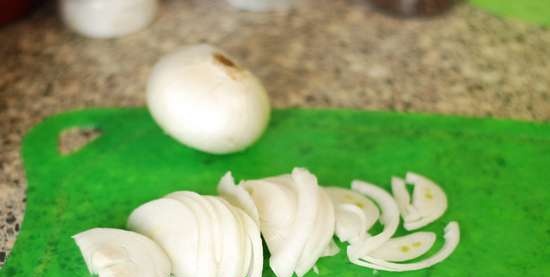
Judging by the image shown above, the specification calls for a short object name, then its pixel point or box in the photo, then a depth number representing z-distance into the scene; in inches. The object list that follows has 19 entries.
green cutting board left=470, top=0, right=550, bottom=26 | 34.5
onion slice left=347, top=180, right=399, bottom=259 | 26.0
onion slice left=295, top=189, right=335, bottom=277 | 25.5
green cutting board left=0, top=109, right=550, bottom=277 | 26.2
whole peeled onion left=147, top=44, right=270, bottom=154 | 27.5
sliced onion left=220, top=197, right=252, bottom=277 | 24.9
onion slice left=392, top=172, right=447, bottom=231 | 26.9
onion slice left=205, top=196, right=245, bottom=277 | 24.8
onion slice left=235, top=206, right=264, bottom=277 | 25.2
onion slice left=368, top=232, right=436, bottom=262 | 26.1
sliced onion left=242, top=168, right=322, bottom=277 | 25.4
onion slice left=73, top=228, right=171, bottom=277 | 24.3
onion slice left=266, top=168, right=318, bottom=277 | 25.3
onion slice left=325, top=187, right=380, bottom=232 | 26.8
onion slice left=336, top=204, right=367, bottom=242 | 26.3
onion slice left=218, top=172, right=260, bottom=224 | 25.9
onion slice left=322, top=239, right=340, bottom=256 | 26.1
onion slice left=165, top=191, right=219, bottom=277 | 24.6
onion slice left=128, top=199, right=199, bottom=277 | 24.8
